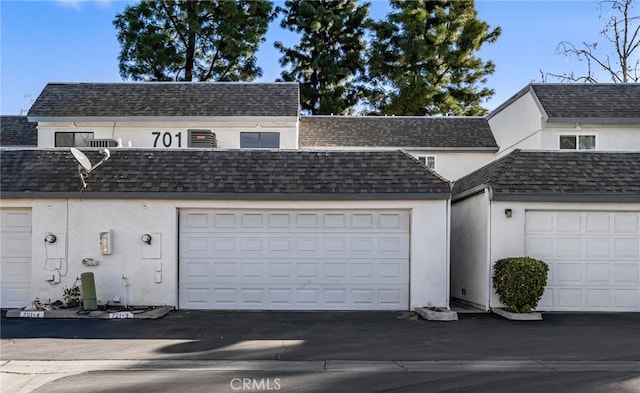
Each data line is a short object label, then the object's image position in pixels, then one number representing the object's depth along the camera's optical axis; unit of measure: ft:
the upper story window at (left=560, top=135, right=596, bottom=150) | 63.77
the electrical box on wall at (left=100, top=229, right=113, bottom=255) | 42.80
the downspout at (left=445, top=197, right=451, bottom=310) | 43.09
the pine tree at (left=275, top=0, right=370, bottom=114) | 117.60
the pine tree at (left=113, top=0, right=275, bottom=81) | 106.93
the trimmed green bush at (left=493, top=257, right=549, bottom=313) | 40.68
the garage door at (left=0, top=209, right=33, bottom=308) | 44.14
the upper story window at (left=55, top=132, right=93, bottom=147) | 65.98
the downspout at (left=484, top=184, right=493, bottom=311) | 43.61
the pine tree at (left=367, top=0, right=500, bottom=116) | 109.81
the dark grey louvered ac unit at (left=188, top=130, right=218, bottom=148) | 63.87
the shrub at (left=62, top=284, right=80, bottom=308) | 41.68
